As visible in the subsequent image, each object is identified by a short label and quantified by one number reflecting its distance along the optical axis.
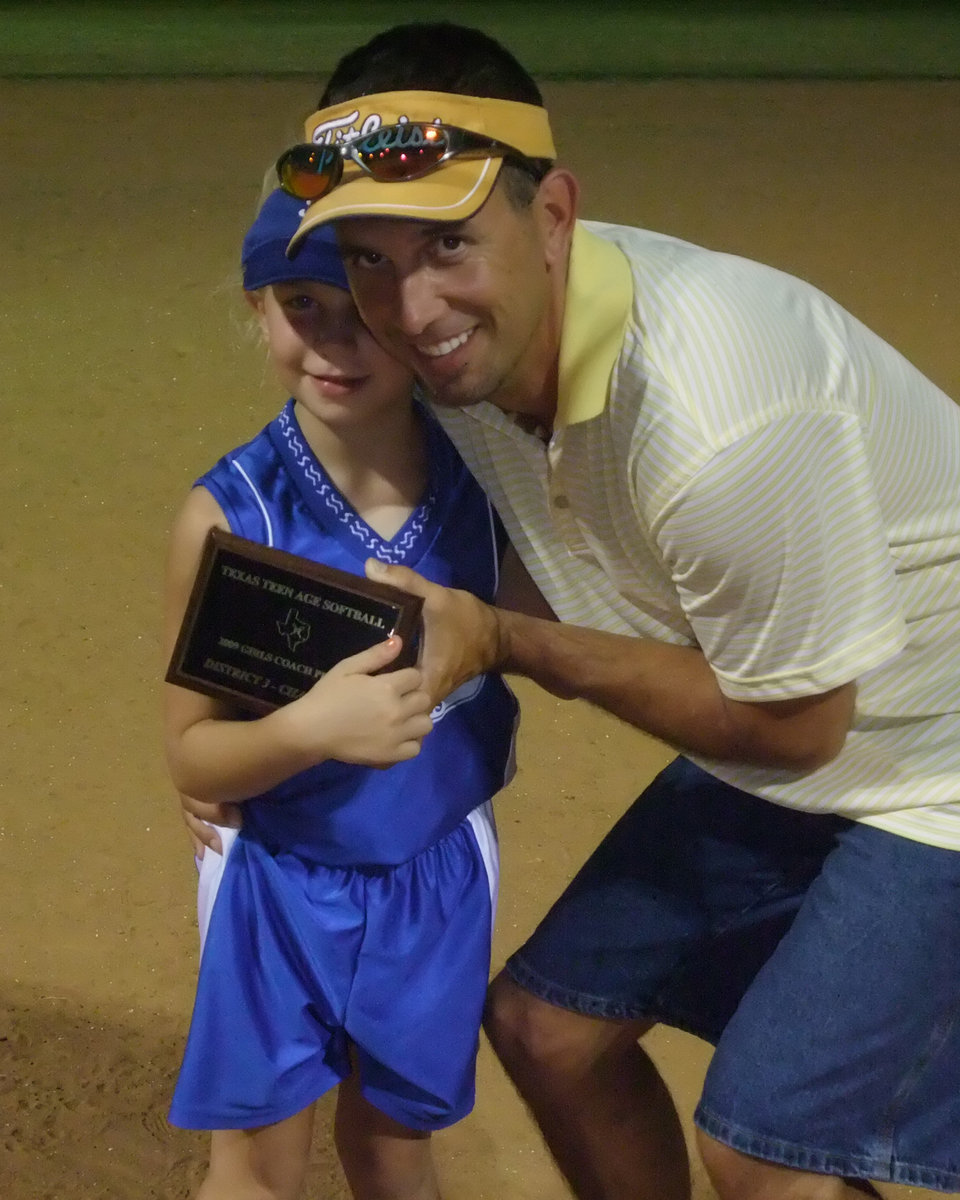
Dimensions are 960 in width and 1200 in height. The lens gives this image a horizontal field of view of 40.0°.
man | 1.25
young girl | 1.38
